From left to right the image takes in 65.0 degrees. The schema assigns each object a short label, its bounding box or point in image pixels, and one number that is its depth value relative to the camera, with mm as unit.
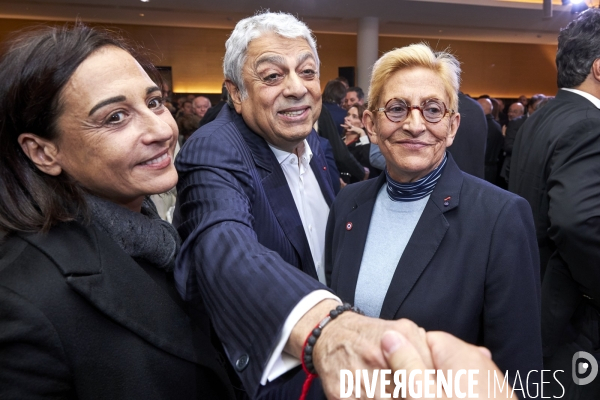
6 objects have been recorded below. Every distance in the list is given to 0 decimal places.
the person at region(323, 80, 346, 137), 4809
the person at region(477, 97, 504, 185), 5727
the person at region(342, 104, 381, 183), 4066
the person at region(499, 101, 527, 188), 5648
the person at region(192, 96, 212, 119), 5924
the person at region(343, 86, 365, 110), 5137
